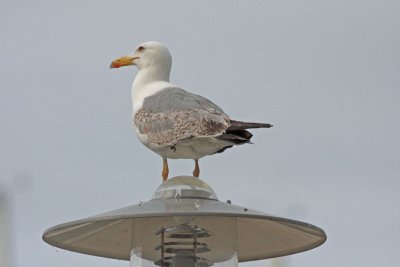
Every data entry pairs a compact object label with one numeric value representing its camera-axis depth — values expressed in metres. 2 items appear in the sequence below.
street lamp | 14.82
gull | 16.86
